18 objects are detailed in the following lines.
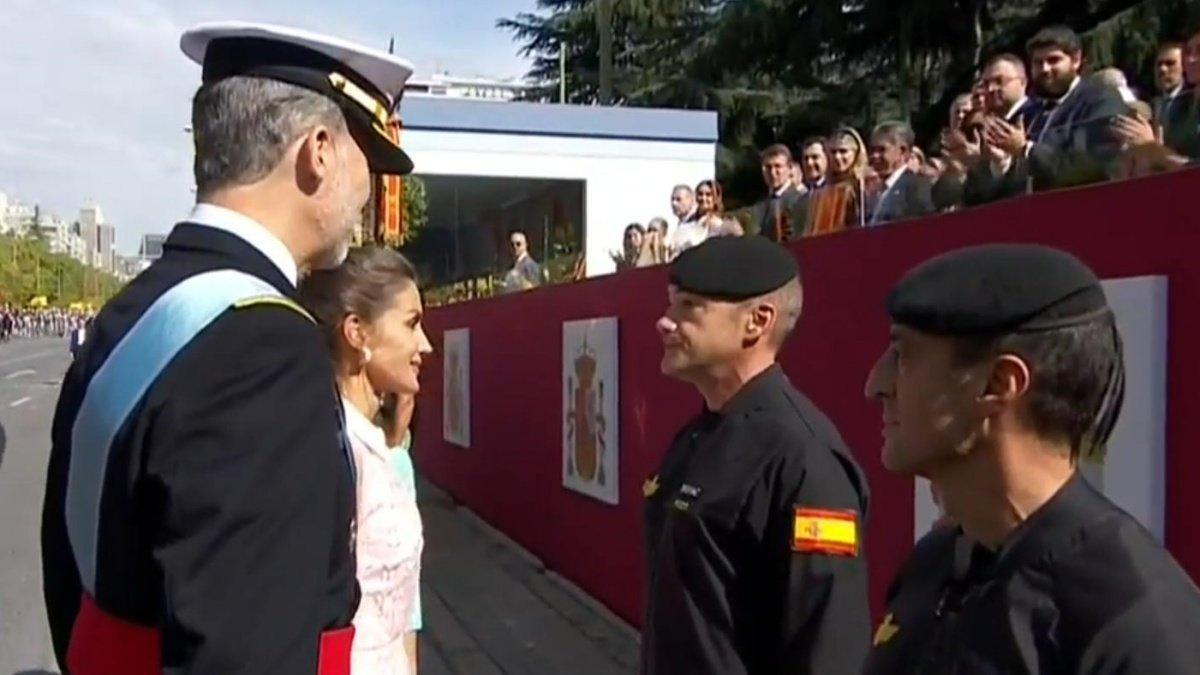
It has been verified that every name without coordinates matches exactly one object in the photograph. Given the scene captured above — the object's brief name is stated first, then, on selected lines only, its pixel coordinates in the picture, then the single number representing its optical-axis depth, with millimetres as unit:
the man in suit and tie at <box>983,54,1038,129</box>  5406
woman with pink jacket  2656
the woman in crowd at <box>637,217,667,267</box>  8299
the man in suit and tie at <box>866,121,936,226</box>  4875
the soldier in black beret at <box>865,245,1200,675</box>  1382
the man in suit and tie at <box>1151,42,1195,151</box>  3570
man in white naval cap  1525
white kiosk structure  18016
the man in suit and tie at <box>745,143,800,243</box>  6129
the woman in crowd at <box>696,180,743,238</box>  7805
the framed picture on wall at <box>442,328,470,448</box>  12156
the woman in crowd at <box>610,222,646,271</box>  8727
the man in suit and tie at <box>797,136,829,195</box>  7214
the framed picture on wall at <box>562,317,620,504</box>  7605
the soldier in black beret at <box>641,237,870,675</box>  2533
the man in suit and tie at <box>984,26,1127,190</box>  3756
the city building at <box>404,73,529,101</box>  48106
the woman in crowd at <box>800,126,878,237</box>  5691
